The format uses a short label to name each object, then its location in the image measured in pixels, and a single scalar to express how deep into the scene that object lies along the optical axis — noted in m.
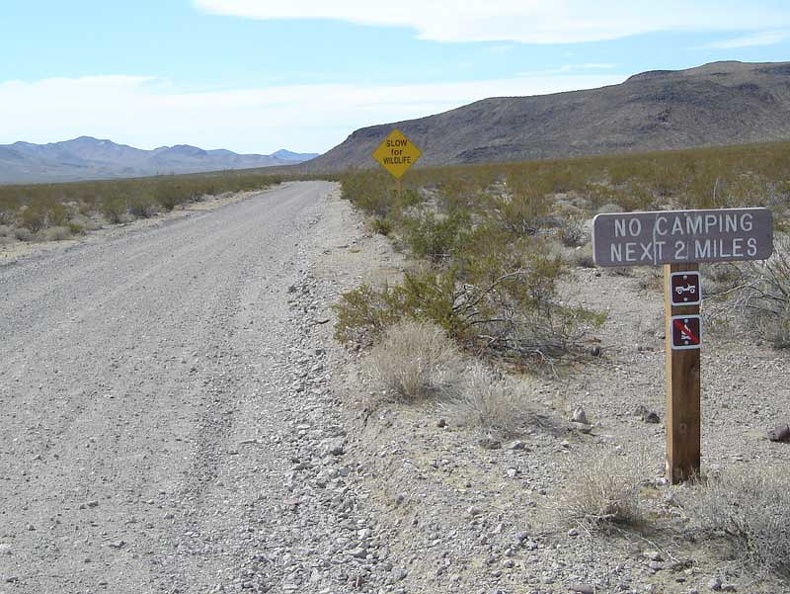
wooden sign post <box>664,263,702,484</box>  5.11
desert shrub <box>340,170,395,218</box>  24.83
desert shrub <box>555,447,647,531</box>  4.53
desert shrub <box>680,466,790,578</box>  4.05
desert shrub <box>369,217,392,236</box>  19.66
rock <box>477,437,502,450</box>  6.03
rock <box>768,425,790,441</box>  6.30
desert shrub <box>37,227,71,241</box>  24.69
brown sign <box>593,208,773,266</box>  5.02
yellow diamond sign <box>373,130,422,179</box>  19.50
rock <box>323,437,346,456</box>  6.43
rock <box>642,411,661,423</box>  6.85
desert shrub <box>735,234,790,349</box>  8.95
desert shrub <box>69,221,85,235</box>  26.09
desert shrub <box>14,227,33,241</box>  25.42
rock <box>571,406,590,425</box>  6.71
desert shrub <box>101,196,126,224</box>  31.69
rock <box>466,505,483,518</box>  4.91
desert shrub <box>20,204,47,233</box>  27.23
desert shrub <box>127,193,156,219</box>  33.81
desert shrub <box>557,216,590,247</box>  17.17
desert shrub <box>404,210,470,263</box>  13.39
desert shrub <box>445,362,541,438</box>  6.33
